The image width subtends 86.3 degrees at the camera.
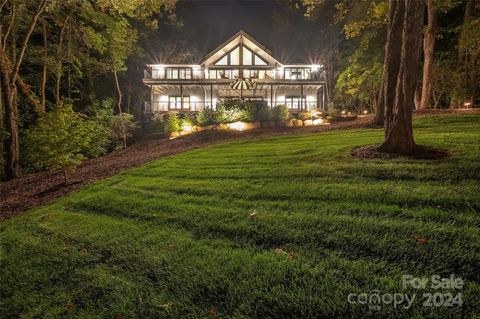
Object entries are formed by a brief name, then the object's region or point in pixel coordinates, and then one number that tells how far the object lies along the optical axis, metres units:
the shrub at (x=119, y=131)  20.25
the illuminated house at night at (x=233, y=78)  29.52
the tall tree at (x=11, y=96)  12.71
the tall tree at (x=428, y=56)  16.64
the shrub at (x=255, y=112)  19.86
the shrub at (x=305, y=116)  20.48
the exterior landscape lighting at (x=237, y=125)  19.23
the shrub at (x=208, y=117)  20.66
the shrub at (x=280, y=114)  19.97
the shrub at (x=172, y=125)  20.52
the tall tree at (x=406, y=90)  6.18
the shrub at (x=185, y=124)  20.39
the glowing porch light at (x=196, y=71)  33.05
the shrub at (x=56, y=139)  8.93
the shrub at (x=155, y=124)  23.62
